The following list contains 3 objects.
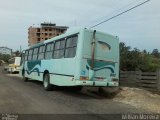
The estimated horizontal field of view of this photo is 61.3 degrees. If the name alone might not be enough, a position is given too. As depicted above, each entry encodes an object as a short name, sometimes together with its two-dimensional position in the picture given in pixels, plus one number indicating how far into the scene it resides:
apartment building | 47.22
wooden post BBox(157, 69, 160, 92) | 7.21
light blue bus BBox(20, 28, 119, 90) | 6.36
